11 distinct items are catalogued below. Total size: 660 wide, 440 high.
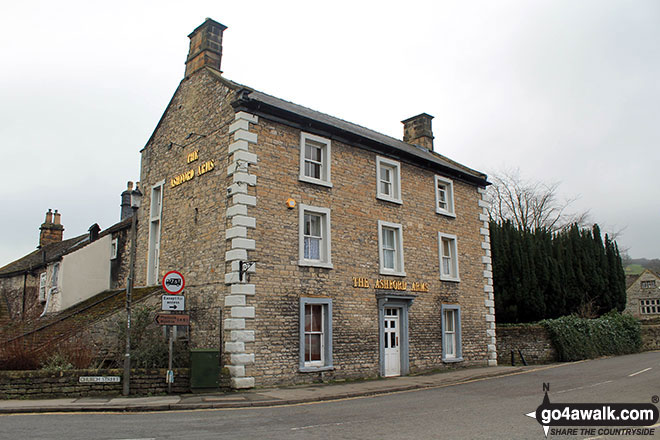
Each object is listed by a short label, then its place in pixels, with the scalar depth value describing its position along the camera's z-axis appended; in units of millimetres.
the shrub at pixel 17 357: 12648
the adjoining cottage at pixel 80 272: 22031
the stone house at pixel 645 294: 59031
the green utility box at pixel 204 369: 13375
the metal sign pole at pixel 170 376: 13008
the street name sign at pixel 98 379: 12477
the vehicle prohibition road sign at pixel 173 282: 13059
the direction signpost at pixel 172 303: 13031
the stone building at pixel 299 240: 15000
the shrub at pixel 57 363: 12812
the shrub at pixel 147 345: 14047
